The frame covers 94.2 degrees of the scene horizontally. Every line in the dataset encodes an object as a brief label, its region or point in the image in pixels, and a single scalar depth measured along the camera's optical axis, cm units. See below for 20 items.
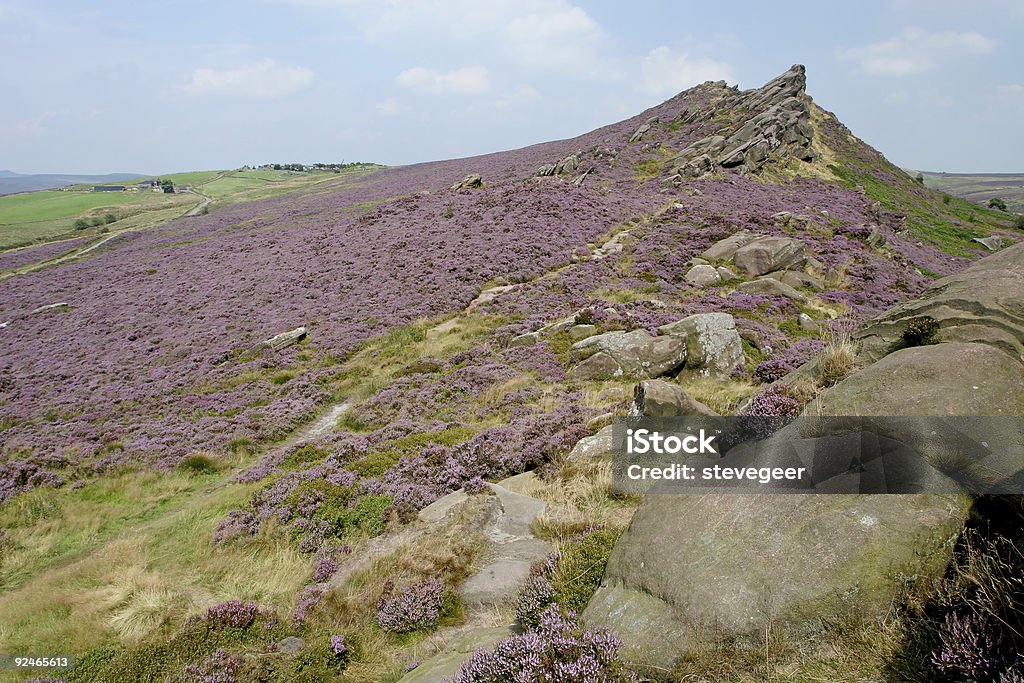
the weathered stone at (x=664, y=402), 1020
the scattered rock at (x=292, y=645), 719
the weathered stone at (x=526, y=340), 2014
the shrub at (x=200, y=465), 1491
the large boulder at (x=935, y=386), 586
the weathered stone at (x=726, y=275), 2677
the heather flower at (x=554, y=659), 430
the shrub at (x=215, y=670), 661
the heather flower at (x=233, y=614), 773
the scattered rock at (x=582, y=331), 1920
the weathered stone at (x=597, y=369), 1580
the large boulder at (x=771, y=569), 426
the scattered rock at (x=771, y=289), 2352
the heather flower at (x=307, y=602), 784
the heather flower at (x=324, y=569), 901
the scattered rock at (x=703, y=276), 2645
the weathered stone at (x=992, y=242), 4028
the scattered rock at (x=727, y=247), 2951
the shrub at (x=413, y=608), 720
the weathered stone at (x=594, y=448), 1032
